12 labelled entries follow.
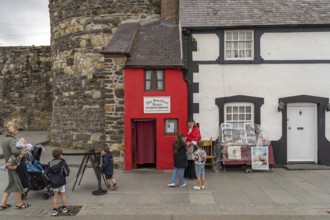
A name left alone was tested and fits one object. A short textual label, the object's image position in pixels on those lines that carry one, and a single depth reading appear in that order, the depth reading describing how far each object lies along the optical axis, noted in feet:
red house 34.32
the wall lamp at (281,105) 34.58
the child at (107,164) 26.76
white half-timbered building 34.99
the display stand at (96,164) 25.85
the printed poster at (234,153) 33.24
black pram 24.09
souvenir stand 33.17
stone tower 44.21
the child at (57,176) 21.04
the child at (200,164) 26.61
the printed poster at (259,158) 33.12
